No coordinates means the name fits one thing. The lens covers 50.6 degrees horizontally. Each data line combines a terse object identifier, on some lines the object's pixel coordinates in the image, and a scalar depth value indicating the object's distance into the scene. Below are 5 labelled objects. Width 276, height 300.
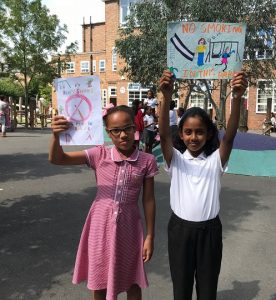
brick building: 22.55
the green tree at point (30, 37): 15.58
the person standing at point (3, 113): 12.41
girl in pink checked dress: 1.92
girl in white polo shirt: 1.89
